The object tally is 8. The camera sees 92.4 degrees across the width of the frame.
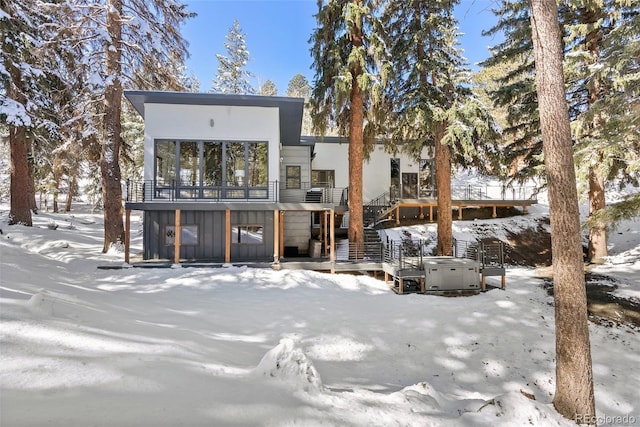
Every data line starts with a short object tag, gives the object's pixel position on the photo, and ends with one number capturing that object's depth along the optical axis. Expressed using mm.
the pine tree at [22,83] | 11938
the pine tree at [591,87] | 8859
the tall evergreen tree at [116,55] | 13242
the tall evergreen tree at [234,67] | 34562
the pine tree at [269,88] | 45312
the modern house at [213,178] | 12070
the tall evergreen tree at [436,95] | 12188
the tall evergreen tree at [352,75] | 11859
